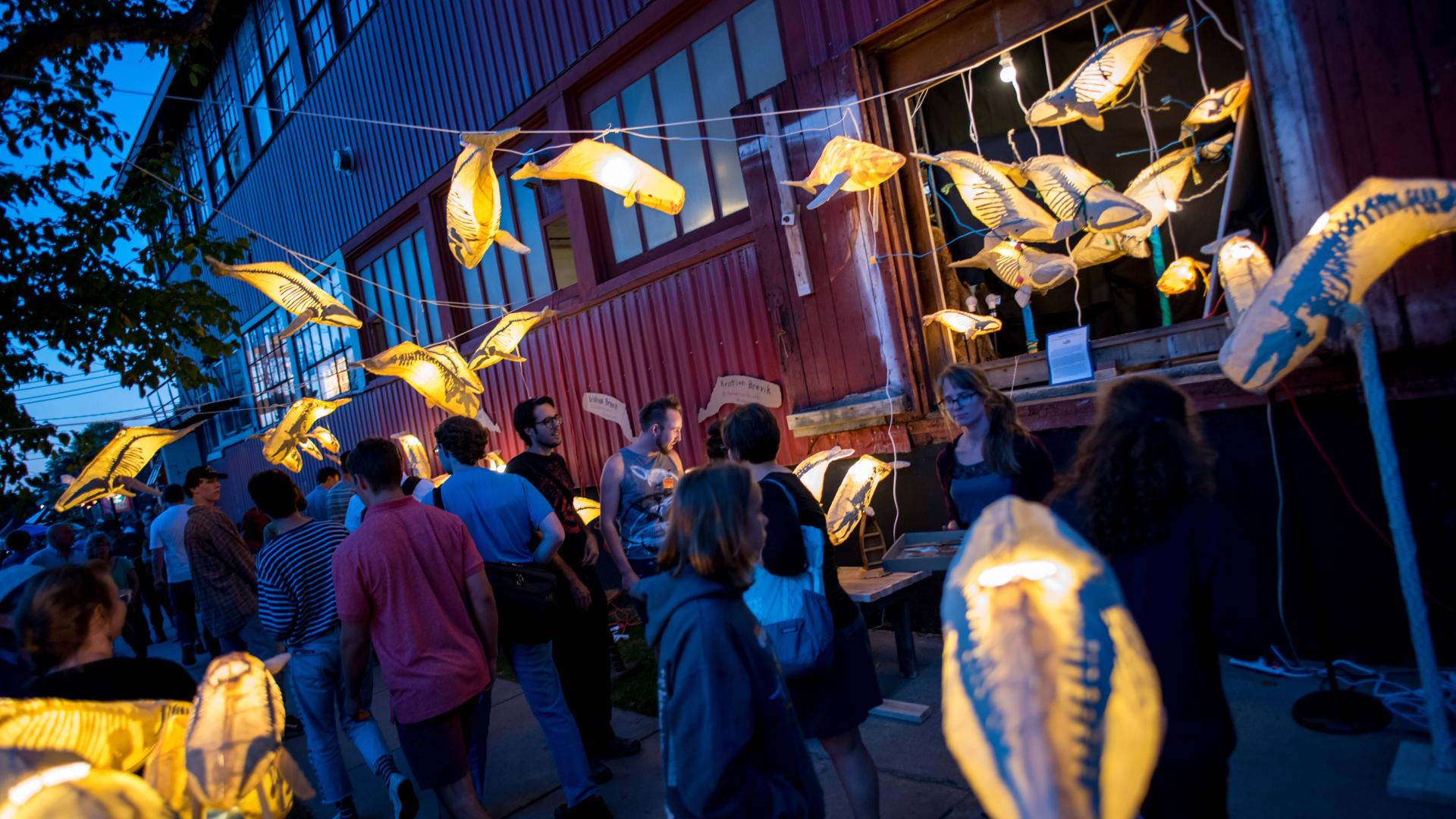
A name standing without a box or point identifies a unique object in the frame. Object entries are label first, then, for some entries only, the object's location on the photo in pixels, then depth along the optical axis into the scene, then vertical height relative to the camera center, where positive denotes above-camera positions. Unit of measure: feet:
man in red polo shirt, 9.41 -1.75
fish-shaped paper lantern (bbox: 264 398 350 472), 23.17 +2.07
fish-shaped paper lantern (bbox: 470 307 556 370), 19.38 +2.99
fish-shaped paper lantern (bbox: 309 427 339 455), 28.58 +1.96
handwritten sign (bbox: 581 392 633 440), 22.77 +0.91
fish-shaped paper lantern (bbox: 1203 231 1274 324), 9.73 +0.63
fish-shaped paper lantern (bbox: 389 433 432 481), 26.05 +0.69
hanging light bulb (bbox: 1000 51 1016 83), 13.65 +5.15
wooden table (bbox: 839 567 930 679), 12.62 -3.43
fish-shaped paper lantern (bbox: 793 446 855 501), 13.53 -1.17
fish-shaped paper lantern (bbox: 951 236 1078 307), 12.40 +1.50
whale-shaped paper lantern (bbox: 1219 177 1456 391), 6.88 +0.33
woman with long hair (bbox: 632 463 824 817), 5.41 -1.83
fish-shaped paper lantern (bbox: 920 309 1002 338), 13.96 +0.86
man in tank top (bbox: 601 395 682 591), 14.06 -1.03
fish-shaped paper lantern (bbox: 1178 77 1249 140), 11.29 +3.21
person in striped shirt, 11.38 -1.90
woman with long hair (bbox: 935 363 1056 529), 10.62 -1.17
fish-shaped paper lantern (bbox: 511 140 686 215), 11.74 +4.11
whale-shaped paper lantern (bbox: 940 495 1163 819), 1.99 -0.86
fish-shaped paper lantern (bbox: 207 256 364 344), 14.93 +4.01
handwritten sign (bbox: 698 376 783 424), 18.40 +0.49
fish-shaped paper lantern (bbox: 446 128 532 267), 11.36 +3.92
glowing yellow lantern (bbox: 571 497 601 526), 19.25 -1.61
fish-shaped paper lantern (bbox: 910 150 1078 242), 11.44 +2.40
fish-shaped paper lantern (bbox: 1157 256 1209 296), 12.62 +0.90
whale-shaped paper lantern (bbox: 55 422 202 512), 15.57 +1.34
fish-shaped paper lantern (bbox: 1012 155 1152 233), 10.42 +2.16
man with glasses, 12.39 -2.57
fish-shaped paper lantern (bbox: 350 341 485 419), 16.53 +2.04
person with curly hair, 5.74 -1.78
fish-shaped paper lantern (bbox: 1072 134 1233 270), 11.70 +2.32
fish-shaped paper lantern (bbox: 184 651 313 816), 3.44 -1.05
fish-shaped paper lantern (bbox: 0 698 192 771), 3.10 -0.85
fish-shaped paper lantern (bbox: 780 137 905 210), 12.53 +3.66
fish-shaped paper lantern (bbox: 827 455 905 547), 13.05 -1.75
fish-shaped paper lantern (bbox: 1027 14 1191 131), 10.29 +3.62
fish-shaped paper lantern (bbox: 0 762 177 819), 2.74 -0.92
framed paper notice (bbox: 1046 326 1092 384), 13.39 -0.07
